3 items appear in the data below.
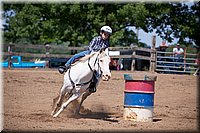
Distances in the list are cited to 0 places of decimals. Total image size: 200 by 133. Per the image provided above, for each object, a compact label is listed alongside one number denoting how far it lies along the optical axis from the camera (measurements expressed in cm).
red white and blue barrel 1742
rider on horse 1786
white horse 1766
